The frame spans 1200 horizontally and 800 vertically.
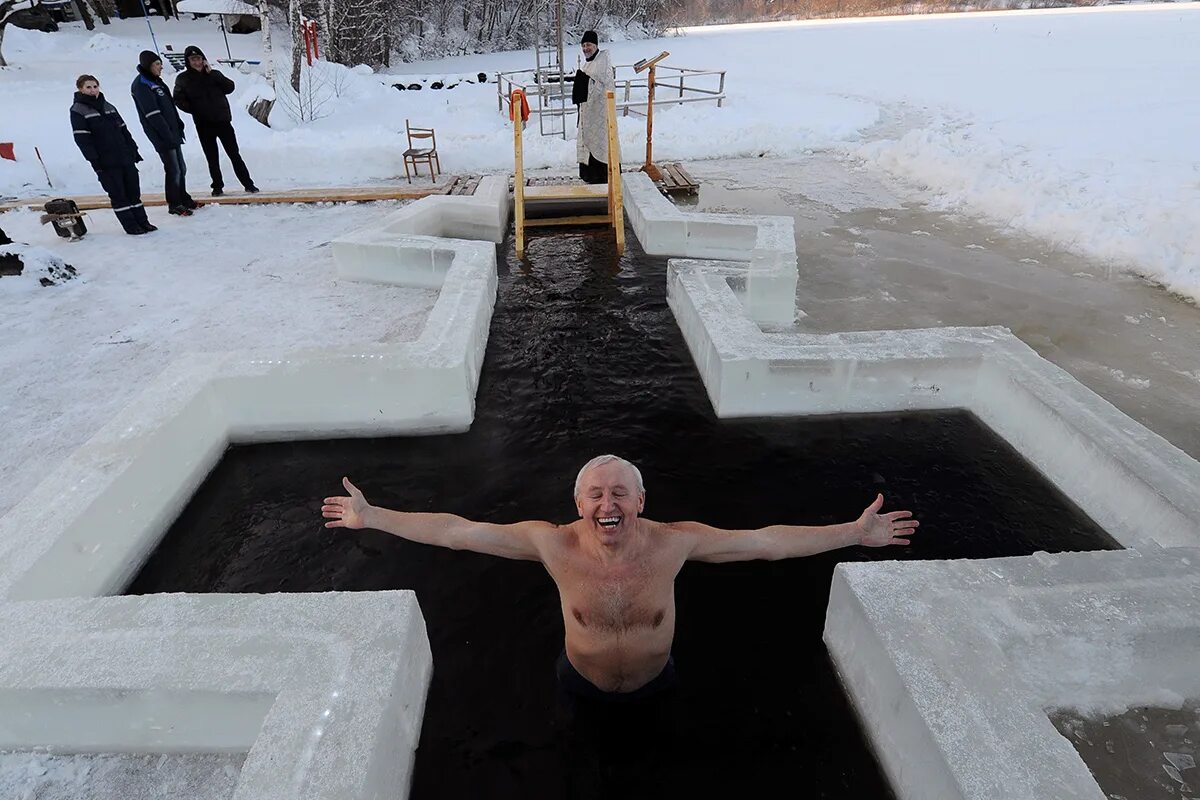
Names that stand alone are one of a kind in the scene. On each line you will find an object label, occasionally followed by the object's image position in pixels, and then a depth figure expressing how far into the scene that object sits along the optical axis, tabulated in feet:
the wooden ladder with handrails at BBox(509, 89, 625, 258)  24.56
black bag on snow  24.70
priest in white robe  25.84
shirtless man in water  7.81
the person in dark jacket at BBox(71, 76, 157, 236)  22.50
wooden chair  34.47
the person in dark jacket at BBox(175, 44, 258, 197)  26.37
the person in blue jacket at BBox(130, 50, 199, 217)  24.75
